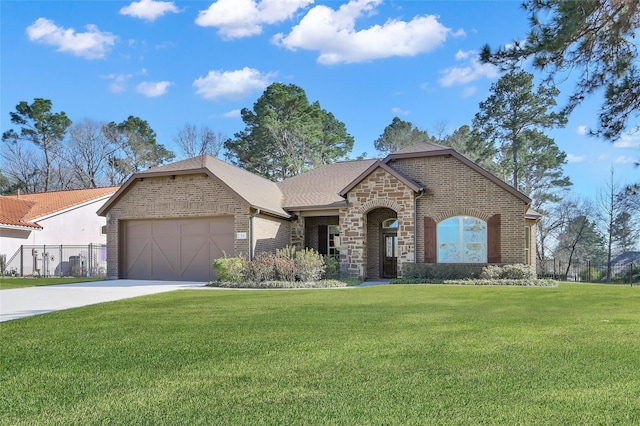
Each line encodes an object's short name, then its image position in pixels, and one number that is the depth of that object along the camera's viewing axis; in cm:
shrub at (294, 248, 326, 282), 1716
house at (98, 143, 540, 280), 1855
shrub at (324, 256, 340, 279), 1899
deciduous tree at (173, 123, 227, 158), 4412
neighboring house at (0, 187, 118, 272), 2527
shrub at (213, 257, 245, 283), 1694
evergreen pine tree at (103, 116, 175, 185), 4419
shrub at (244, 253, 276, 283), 1686
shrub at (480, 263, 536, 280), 1728
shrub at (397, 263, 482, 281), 1831
